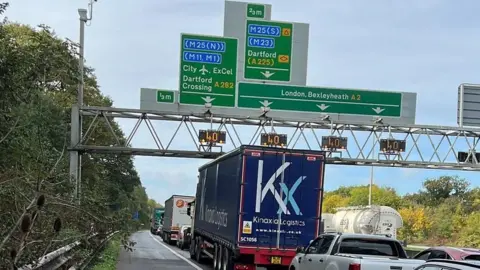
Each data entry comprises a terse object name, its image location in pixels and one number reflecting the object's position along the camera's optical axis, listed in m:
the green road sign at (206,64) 27.20
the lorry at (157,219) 70.09
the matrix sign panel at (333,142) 29.73
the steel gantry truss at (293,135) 28.88
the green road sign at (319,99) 27.55
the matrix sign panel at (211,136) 29.20
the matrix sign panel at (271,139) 28.53
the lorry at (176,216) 43.38
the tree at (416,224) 70.69
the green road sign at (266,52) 27.14
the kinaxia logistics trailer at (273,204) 16.86
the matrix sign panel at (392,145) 30.59
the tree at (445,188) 114.29
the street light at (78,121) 27.94
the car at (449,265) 6.29
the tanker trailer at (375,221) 37.56
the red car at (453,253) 13.42
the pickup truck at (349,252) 11.48
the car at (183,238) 35.81
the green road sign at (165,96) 28.33
